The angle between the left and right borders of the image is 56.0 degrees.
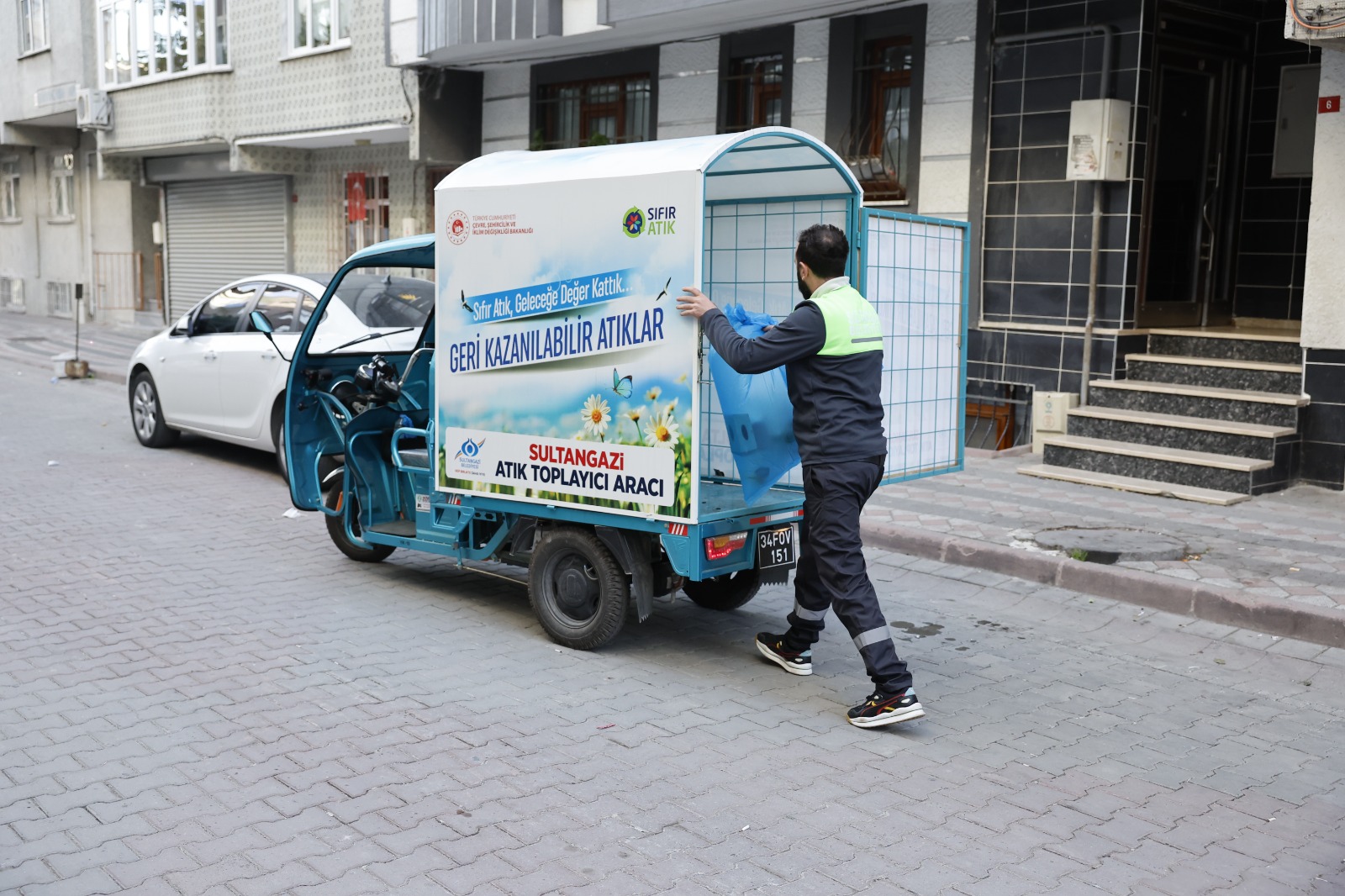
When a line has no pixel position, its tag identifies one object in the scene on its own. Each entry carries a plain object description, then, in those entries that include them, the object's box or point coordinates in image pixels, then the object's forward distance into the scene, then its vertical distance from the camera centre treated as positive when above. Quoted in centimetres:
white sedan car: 938 -75
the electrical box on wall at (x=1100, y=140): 1060 +119
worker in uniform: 518 -57
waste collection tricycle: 551 -42
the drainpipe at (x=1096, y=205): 1072 +66
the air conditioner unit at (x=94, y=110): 2394 +287
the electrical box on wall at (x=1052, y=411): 1112 -114
